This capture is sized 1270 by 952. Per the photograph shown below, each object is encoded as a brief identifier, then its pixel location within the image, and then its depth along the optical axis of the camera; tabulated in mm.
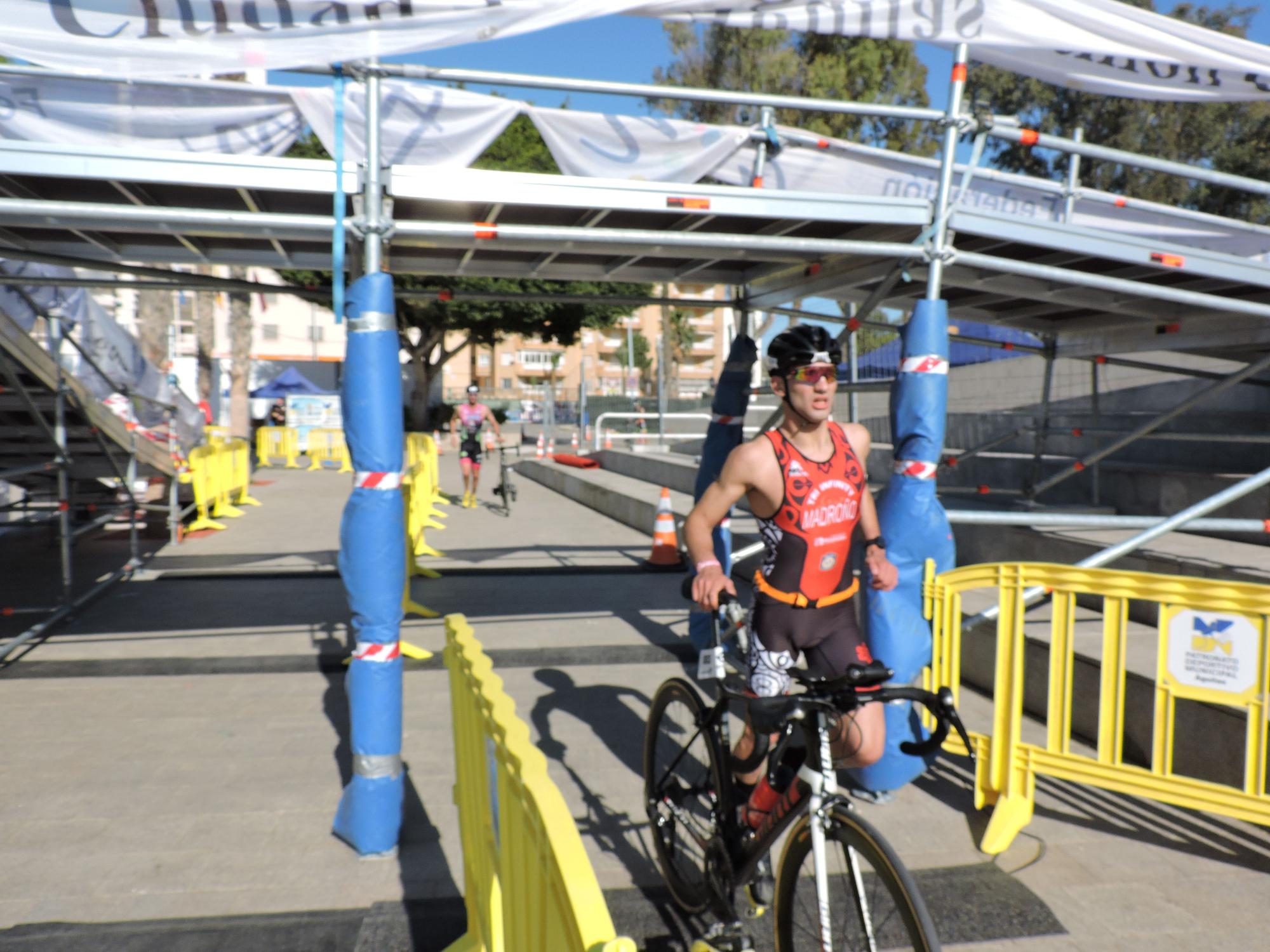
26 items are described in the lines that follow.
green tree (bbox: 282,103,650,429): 31531
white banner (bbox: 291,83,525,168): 4418
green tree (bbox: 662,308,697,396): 57009
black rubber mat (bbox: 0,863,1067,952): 3195
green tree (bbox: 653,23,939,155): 27766
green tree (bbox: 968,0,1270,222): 23359
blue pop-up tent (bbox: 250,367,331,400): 38344
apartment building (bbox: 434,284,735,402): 93375
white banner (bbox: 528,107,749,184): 4961
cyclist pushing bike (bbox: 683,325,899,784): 3318
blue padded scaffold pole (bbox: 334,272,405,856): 3918
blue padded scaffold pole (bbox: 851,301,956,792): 4457
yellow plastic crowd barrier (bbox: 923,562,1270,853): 3781
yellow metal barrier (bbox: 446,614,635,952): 1476
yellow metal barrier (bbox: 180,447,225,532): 12961
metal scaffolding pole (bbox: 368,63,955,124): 4129
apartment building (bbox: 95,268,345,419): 35531
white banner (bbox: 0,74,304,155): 4145
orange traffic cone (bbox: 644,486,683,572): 10859
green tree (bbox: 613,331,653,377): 94538
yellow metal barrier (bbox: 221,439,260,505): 15281
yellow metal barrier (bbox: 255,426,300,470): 27953
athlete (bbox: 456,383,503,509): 15594
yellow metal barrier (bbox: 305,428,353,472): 29125
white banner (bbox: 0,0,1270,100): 3777
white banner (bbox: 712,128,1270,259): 5801
